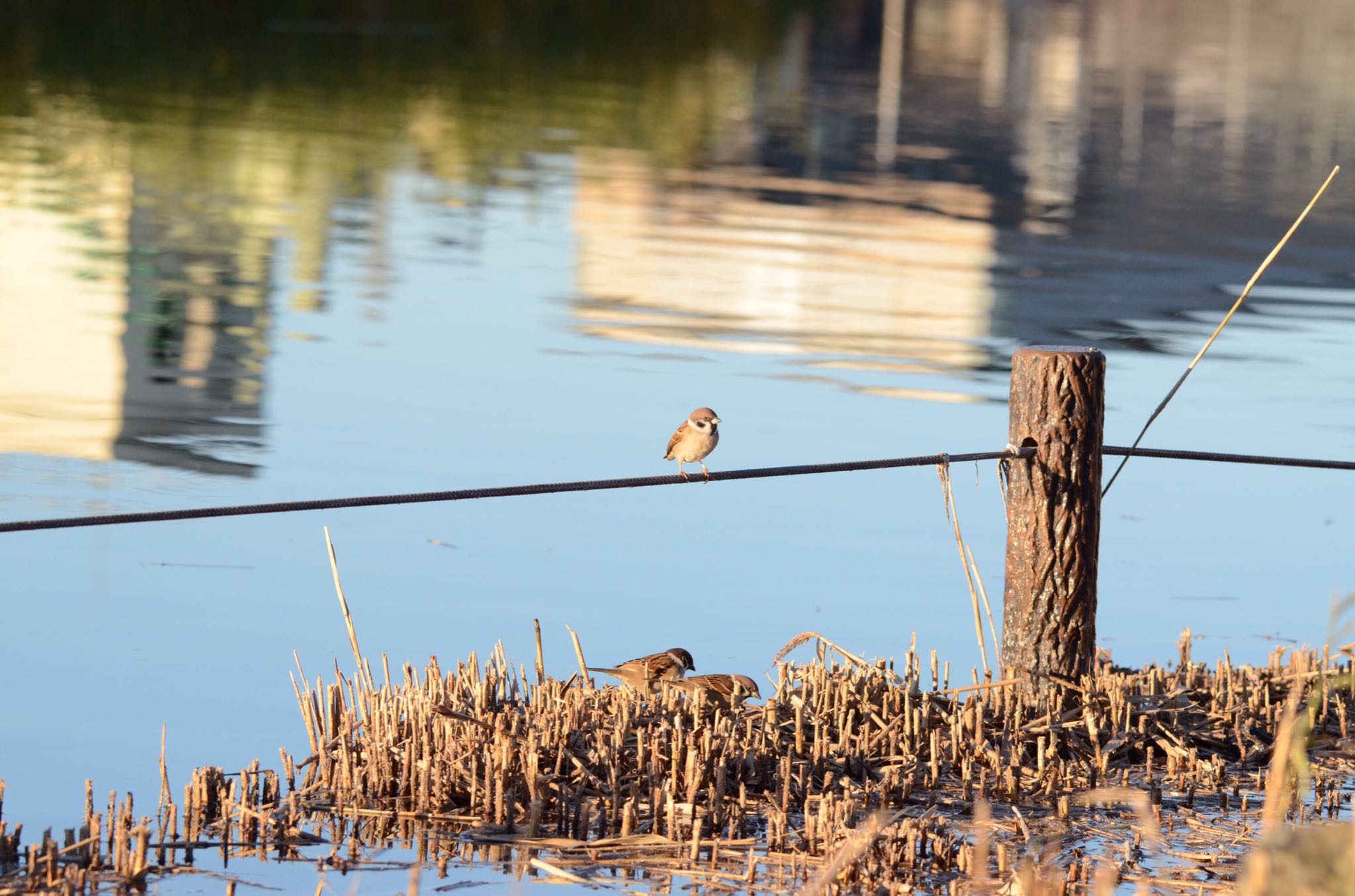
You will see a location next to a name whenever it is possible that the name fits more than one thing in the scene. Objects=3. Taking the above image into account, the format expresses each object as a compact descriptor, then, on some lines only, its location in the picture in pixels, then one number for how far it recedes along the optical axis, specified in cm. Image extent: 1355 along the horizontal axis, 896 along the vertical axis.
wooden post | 1370
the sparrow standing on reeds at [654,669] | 1465
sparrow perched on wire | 1582
